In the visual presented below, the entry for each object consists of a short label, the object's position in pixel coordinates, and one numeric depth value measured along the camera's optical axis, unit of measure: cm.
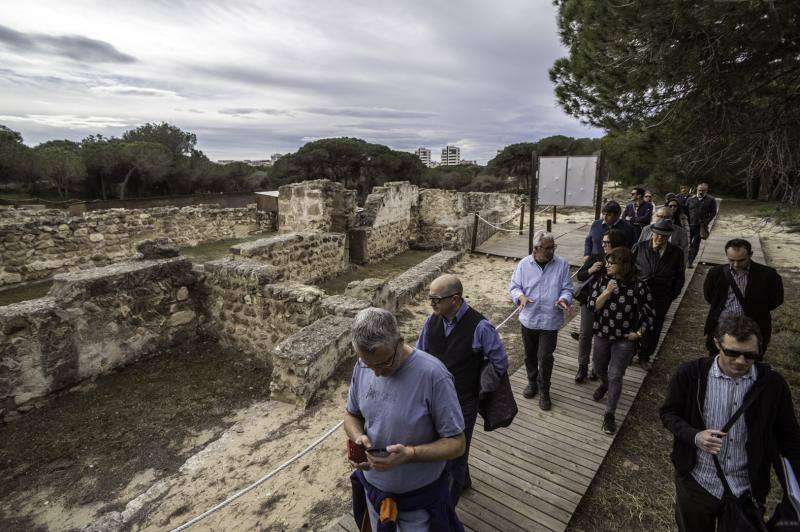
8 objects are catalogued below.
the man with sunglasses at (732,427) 192
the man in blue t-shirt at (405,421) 177
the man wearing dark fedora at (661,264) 408
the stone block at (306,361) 424
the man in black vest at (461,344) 249
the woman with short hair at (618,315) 336
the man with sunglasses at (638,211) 678
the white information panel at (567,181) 808
